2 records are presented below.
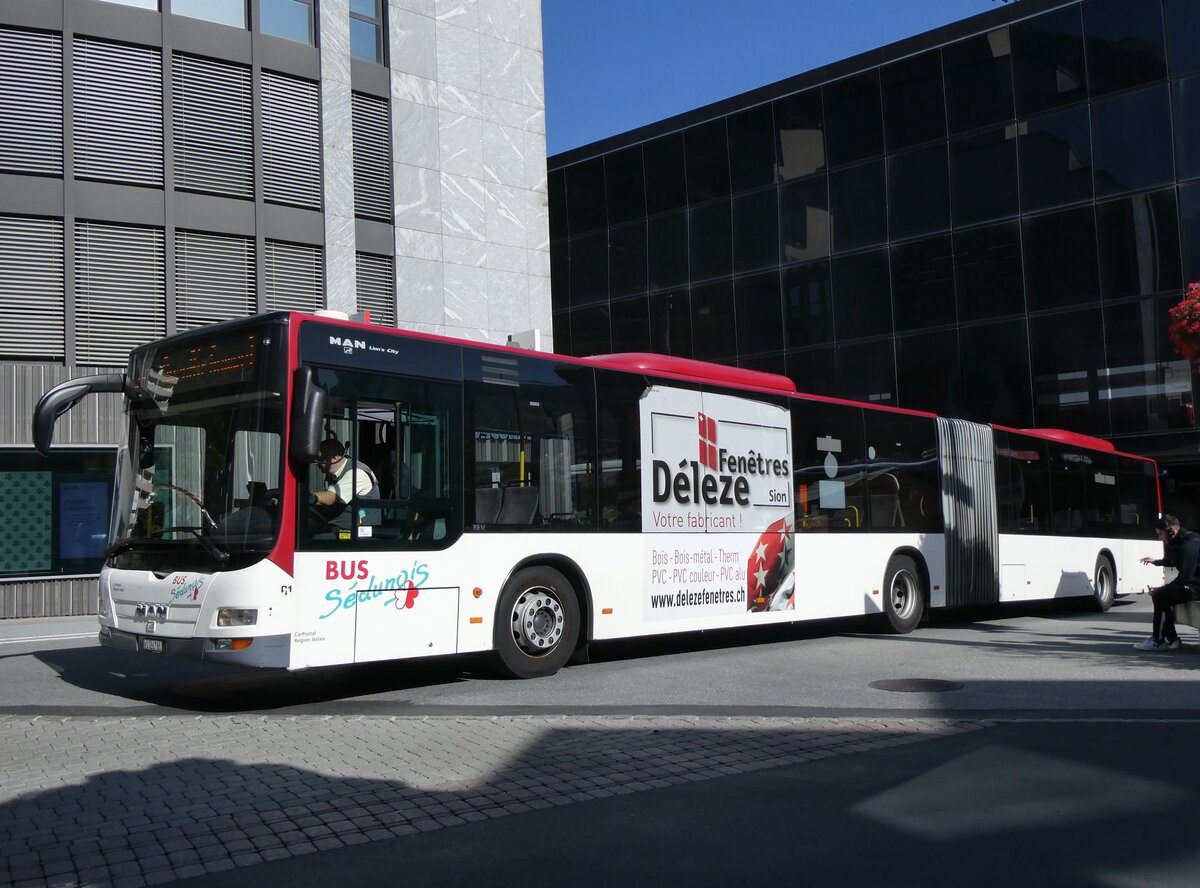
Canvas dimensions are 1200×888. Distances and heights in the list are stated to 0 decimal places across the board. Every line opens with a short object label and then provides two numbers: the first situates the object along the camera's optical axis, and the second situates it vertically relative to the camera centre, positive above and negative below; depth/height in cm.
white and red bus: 891 +40
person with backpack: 1302 -70
